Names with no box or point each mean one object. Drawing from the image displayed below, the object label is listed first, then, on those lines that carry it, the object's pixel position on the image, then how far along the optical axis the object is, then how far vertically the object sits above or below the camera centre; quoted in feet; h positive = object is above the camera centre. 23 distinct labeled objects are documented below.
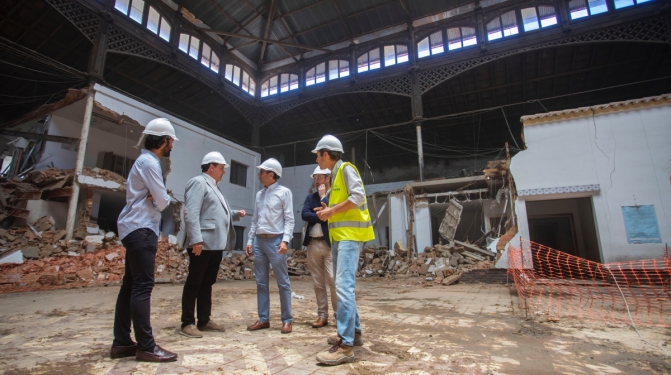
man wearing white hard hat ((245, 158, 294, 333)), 10.58 +0.36
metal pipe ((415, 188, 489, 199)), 44.22 +7.50
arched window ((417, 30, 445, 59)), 52.85 +33.08
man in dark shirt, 10.92 -0.38
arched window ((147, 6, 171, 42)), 47.91 +33.83
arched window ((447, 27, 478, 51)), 50.62 +32.93
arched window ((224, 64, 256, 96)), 61.28 +33.14
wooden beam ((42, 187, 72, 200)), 35.01 +6.29
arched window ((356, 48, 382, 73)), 57.41 +33.12
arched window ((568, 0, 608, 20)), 44.50 +32.74
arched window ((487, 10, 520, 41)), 48.42 +32.99
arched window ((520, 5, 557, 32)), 46.42 +33.02
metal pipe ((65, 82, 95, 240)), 33.86 +9.14
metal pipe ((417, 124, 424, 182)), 47.53 +13.70
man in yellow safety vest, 7.32 +0.39
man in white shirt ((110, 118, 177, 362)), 7.16 -0.16
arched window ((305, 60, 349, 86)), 59.93 +33.11
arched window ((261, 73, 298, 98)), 64.13 +32.92
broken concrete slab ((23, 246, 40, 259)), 28.99 -0.16
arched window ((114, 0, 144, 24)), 44.11 +33.49
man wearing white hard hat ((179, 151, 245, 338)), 9.58 +0.25
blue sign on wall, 27.81 +1.74
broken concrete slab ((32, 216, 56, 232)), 32.76 +2.83
